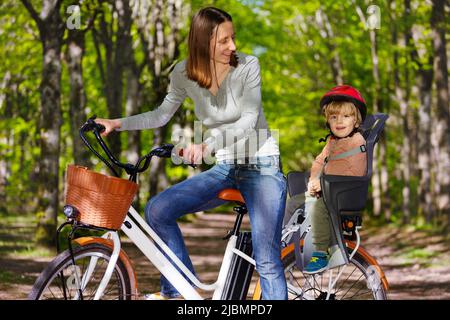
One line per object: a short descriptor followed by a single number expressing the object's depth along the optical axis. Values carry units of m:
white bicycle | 4.52
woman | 4.68
